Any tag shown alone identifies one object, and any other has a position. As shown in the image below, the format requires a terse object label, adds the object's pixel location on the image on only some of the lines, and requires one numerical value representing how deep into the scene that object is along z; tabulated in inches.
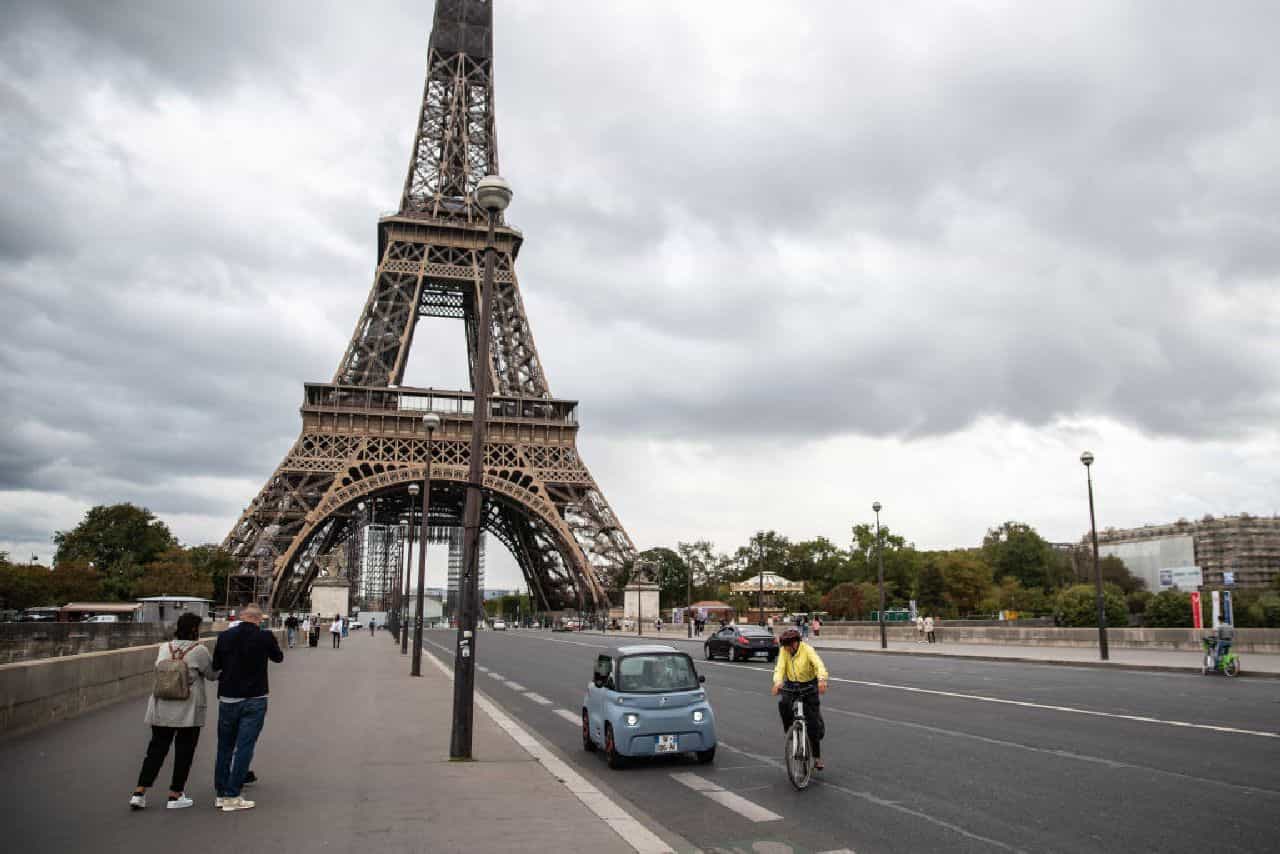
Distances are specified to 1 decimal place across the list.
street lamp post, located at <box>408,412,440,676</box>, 1006.4
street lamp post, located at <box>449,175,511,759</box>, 430.0
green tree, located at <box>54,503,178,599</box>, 3432.6
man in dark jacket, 334.6
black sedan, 1309.1
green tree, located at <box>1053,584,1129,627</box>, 2778.1
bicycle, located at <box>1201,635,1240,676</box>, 906.1
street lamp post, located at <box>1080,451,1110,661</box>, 1151.0
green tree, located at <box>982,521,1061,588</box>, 4776.1
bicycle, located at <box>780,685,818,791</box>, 378.9
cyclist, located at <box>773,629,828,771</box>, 395.9
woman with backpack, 331.3
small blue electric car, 438.9
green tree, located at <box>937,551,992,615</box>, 4170.8
